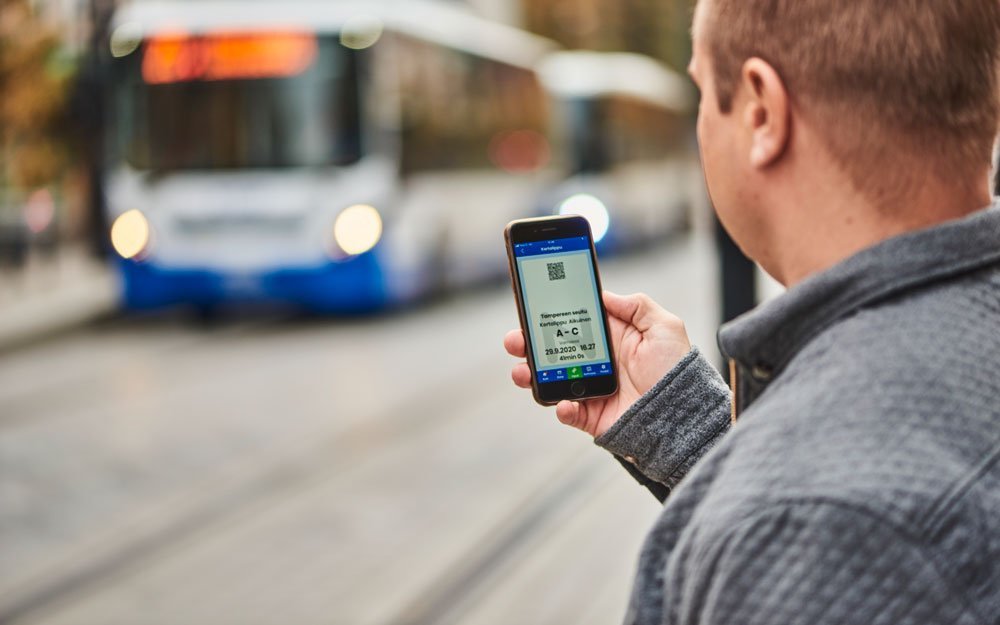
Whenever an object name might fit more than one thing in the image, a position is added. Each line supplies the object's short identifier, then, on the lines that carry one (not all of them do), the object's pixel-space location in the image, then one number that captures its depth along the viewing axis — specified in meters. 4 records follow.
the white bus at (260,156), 13.76
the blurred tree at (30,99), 16.72
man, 1.07
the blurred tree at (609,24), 52.88
